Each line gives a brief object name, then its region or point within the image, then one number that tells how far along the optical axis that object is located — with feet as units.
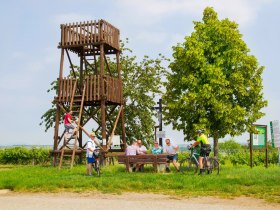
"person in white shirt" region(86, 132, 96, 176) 60.64
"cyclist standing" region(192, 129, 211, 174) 60.03
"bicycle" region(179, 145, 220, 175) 60.39
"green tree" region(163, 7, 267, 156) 78.48
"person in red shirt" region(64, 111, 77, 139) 78.36
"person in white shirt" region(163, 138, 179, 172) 68.02
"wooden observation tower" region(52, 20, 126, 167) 81.51
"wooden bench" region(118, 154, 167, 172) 64.49
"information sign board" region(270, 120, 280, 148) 81.46
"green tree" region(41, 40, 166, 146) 111.14
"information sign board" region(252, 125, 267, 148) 83.97
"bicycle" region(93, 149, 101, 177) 59.34
